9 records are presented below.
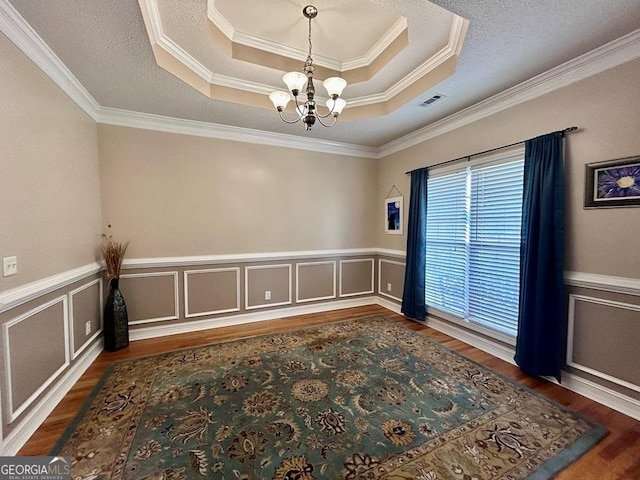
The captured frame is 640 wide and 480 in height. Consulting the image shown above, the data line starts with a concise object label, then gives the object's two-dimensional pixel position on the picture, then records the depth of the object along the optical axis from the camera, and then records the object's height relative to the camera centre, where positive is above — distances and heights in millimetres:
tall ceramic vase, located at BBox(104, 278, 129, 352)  3025 -1102
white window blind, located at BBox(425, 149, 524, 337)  2805 -198
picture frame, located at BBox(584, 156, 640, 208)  2010 +344
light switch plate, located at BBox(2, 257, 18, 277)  1628 -257
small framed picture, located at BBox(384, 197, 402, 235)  4352 +180
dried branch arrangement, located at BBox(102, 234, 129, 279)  3037 -383
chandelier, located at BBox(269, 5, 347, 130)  2016 +1087
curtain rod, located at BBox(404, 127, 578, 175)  2312 +843
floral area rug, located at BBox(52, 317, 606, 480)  1572 -1427
